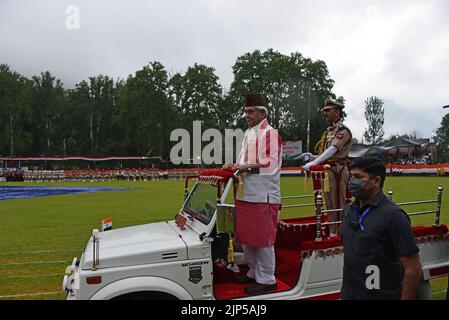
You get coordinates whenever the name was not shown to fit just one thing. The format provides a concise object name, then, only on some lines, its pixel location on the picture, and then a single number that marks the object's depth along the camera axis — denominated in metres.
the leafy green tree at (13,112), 58.06
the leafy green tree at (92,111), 66.38
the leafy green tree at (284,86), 56.19
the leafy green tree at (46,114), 64.81
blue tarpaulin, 23.05
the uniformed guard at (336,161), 5.04
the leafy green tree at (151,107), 58.41
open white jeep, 3.49
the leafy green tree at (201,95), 57.28
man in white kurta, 4.11
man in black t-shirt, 2.59
